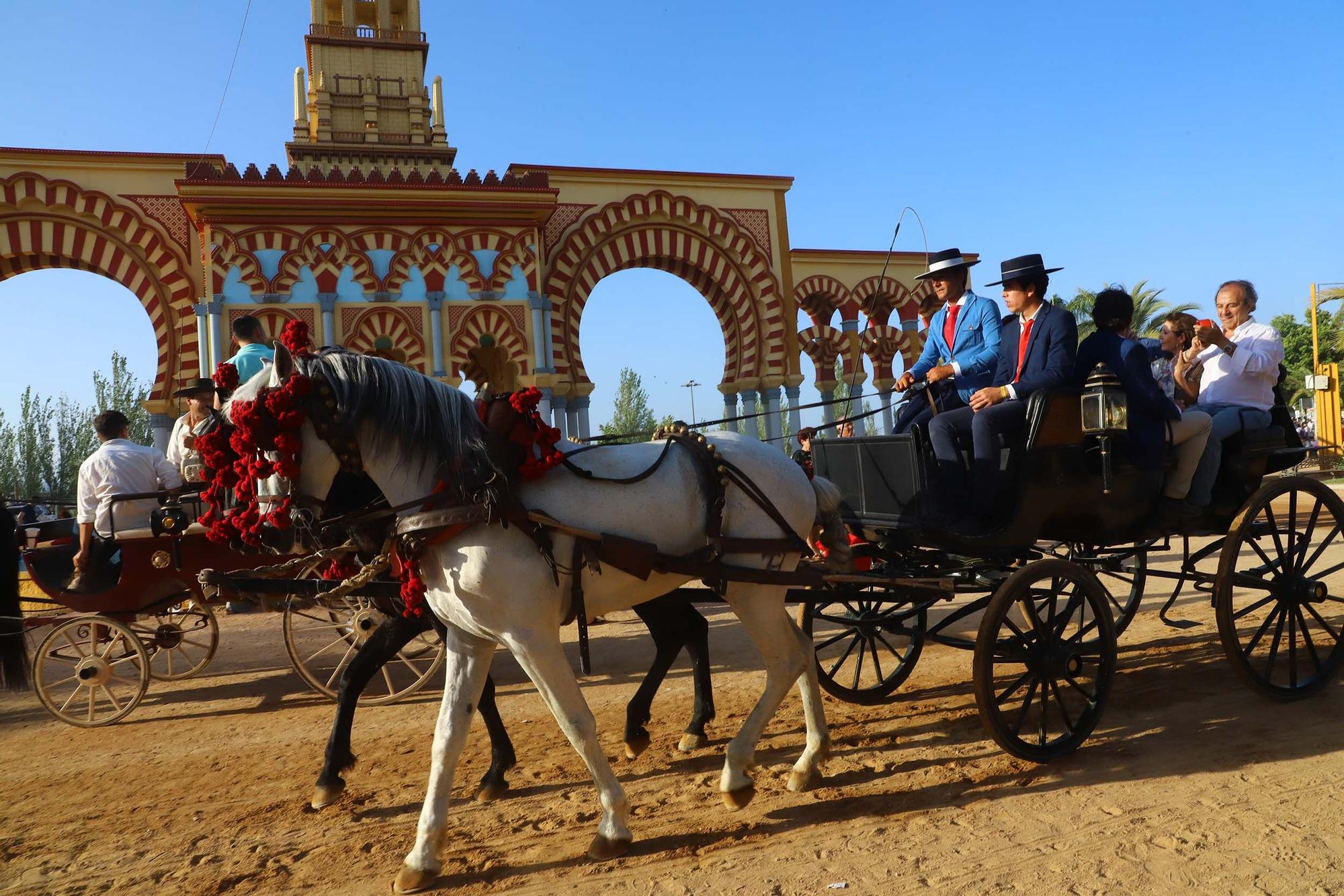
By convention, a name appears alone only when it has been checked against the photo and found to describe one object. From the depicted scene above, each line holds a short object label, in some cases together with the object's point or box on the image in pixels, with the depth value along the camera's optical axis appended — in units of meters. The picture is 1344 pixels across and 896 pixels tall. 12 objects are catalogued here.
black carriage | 3.99
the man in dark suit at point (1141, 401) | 4.32
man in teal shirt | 5.57
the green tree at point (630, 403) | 46.88
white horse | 3.14
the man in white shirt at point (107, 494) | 5.78
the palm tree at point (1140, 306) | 24.44
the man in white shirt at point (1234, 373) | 4.72
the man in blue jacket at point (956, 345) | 4.69
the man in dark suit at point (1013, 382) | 4.12
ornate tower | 18.95
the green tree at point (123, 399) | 32.12
